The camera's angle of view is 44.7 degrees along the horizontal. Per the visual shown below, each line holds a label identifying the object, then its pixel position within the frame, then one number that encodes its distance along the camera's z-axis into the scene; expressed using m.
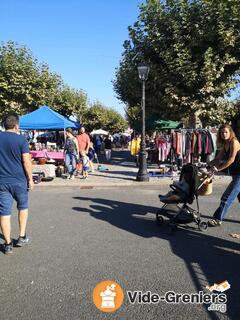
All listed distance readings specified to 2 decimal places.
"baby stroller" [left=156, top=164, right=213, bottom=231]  4.97
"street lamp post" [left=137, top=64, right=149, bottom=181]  9.99
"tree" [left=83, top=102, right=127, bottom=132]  48.82
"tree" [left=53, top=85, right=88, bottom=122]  32.42
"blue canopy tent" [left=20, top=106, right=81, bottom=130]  12.96
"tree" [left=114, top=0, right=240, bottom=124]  12.76
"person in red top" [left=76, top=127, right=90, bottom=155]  11.67
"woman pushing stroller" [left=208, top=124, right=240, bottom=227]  4.81
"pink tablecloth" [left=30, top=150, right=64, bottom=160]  12.48
